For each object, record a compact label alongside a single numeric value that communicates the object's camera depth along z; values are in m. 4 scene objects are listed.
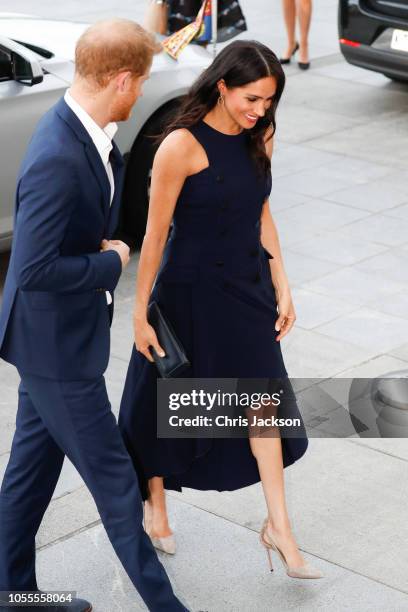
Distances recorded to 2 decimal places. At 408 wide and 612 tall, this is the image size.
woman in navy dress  7.67
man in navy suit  6.49
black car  20.30
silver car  13.20
